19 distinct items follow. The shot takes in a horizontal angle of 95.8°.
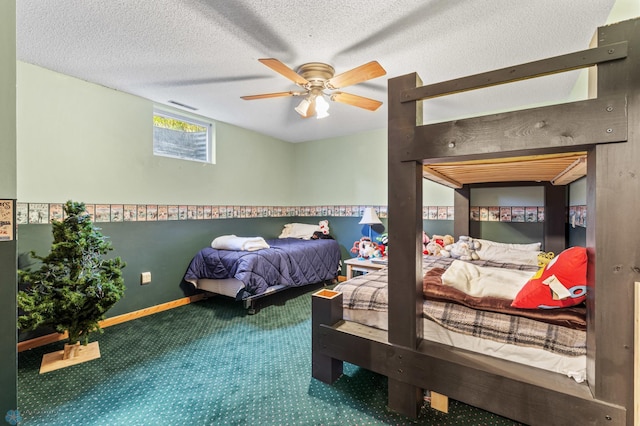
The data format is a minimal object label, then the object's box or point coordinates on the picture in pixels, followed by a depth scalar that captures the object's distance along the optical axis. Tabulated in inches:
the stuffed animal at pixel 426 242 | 132.9
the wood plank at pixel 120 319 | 93.5
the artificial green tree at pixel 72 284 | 81.5
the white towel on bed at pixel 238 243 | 128.6
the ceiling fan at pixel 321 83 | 78.5
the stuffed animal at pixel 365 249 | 152.1
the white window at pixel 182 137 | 133.4
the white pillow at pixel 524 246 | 115.6
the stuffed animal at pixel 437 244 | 128.9
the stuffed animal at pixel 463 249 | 118.7
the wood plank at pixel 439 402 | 60.6
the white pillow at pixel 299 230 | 182.5
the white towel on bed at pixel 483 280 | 61.0
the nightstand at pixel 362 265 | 139.6
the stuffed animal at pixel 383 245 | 153.5
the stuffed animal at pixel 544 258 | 102.0
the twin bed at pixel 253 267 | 119.0
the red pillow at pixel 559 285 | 49.9
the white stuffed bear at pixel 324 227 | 182.1
